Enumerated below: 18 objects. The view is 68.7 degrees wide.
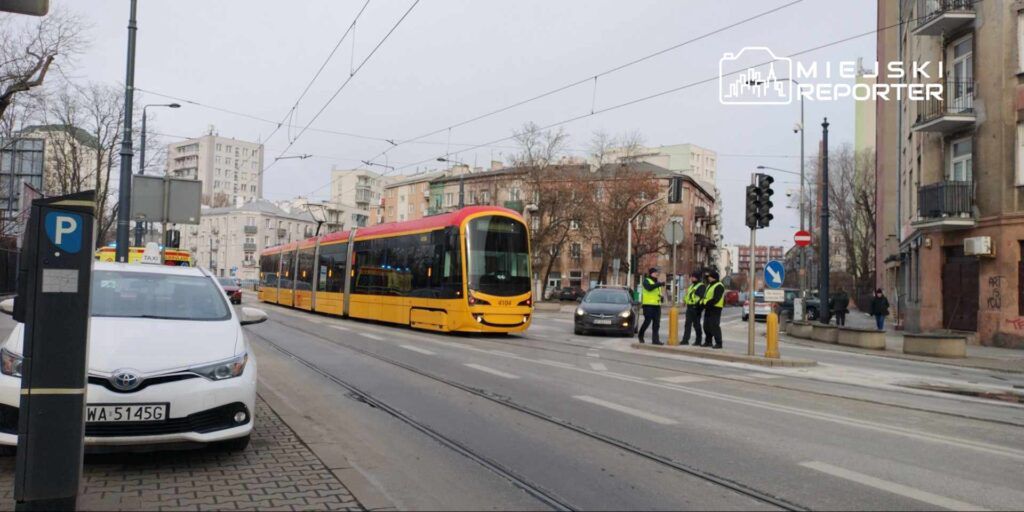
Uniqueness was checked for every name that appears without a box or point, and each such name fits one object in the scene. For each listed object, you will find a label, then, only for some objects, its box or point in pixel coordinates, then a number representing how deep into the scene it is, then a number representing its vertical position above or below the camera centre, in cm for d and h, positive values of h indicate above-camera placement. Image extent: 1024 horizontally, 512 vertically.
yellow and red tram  1939 +17
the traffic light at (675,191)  3312 +421
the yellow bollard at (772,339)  1473 -103
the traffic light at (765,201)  1553 +181
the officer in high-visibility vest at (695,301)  1725 -36
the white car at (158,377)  515 -76
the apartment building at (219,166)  13088 +1924
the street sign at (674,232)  2617 +191
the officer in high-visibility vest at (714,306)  1677 -43
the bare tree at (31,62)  2439 +682
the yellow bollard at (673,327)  1798 -102
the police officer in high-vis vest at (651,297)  1867 -31
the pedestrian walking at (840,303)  3028 -53
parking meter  417 -48
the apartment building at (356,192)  11536 +1342
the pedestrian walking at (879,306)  2941 -59
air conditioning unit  2283 +147
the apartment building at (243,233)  10638 +593
